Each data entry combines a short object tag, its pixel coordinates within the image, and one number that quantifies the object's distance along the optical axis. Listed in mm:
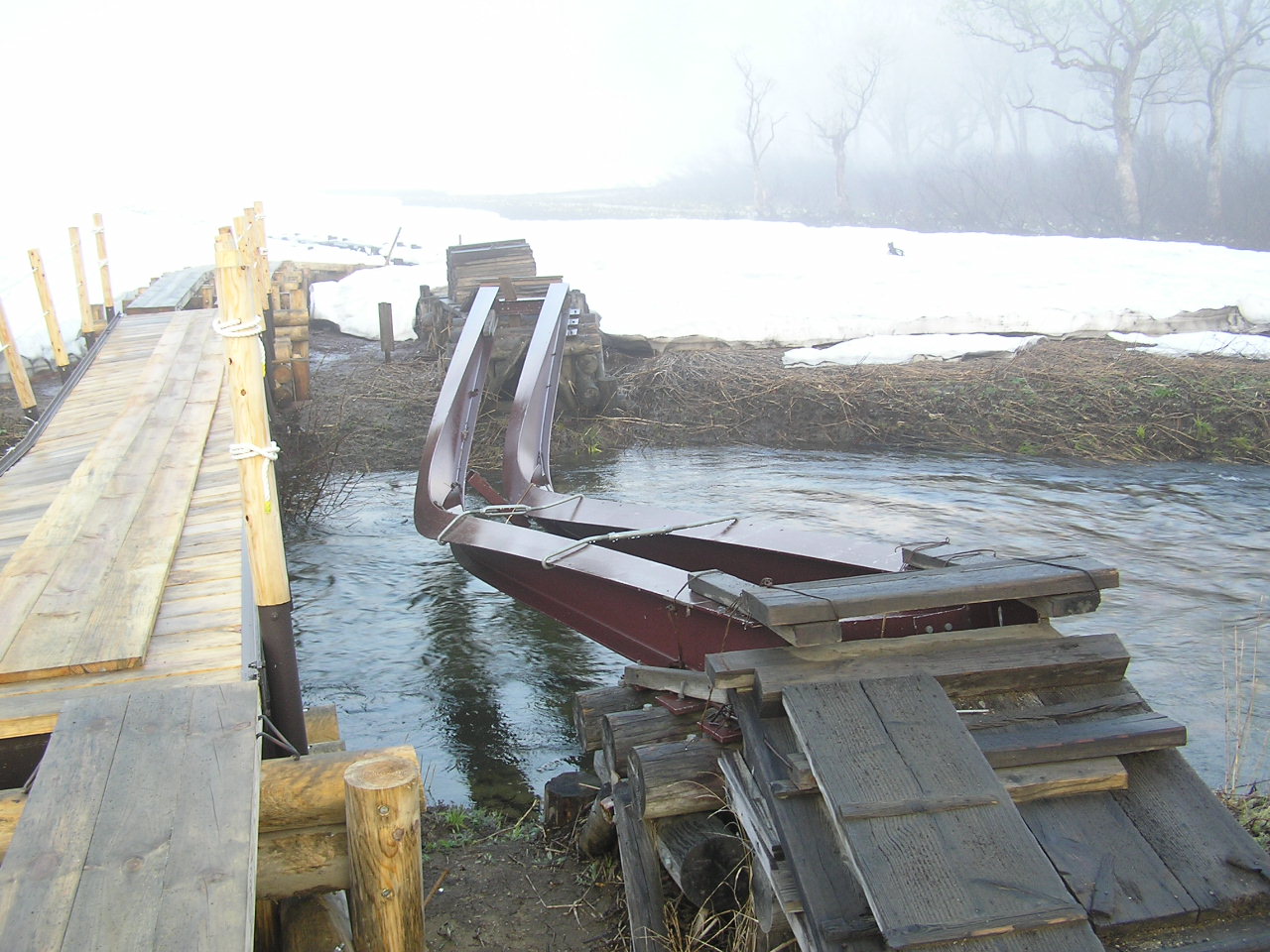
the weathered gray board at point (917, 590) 2613
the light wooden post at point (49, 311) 9195
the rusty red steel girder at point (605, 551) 3537
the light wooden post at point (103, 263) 10406
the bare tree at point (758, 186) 35788
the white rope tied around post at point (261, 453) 2936
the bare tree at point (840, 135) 33906
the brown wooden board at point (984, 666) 2635
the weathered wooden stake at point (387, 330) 11797
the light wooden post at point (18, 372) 8672
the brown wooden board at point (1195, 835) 2171
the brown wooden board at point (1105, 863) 2119
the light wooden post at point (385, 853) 2248
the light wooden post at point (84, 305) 9469
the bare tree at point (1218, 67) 26781
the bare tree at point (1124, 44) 27391
